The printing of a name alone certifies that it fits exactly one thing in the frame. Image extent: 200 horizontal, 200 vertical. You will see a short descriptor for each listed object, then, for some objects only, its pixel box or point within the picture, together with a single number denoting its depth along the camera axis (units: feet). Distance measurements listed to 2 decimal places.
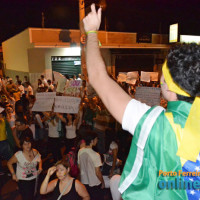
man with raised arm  3.16
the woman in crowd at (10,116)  21.16
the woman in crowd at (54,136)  20.13
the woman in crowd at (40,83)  39.43
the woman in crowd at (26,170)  13.38
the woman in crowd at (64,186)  10.57
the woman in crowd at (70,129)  19.66
